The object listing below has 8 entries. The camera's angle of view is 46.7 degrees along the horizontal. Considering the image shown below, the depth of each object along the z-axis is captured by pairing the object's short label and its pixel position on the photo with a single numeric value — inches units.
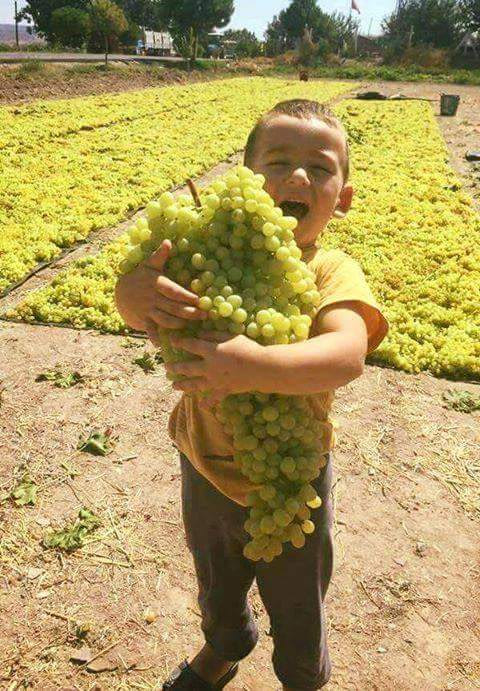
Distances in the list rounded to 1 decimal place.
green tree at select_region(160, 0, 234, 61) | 2524.6
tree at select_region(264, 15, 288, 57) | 3221.0
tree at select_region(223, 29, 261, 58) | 3161.9
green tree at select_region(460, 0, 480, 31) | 2819.9
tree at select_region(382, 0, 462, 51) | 2891.2
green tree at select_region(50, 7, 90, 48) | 2319.1
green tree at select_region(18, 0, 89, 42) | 2830.0
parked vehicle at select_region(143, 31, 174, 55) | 3227.4
